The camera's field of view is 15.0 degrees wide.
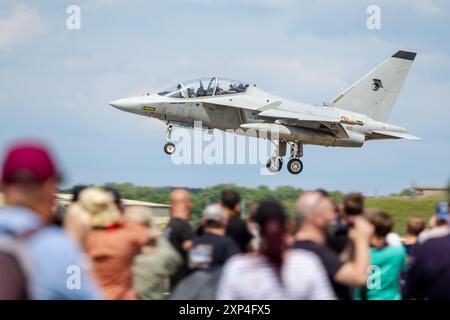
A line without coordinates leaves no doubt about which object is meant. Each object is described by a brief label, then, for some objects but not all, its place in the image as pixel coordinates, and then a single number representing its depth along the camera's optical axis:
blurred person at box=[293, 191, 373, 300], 12.33
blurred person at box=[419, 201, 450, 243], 17.59
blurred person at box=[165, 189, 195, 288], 16.53
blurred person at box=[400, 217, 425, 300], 20.19
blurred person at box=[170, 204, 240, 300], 14.07
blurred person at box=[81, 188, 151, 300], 13.81
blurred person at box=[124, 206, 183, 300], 15.68
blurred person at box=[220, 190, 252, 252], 17.00
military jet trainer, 61.95
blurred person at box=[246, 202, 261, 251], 17.22
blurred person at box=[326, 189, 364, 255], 15.25
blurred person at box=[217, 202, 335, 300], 10.75
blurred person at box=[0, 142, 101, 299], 8.21
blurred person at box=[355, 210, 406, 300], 16.91
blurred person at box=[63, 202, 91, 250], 12.33
